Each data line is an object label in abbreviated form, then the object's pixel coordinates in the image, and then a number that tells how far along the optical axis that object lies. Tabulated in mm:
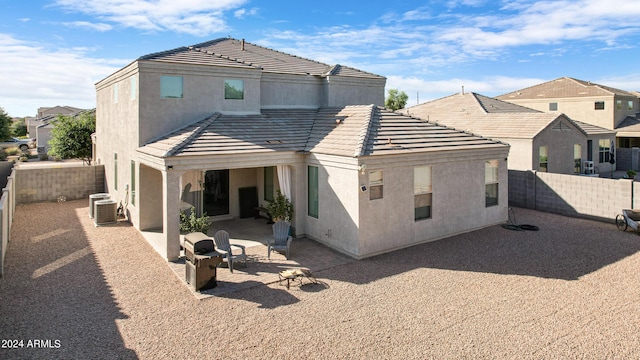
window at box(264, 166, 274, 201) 17625
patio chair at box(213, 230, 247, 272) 11922
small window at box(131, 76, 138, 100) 15836
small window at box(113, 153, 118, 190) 19895
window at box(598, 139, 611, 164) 30941
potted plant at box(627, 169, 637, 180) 26661
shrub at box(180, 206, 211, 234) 13500
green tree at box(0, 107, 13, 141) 45719
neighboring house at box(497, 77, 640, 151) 38866
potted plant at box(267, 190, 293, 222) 14977
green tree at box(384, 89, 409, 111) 63594
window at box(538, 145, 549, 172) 24406
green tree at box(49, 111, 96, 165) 30078
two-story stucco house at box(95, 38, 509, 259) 13141
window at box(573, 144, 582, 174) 26969
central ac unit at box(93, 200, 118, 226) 17141
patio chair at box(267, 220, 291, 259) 13156
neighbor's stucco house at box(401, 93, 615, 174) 23953
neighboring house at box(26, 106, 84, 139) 72650
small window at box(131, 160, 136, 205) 16891
